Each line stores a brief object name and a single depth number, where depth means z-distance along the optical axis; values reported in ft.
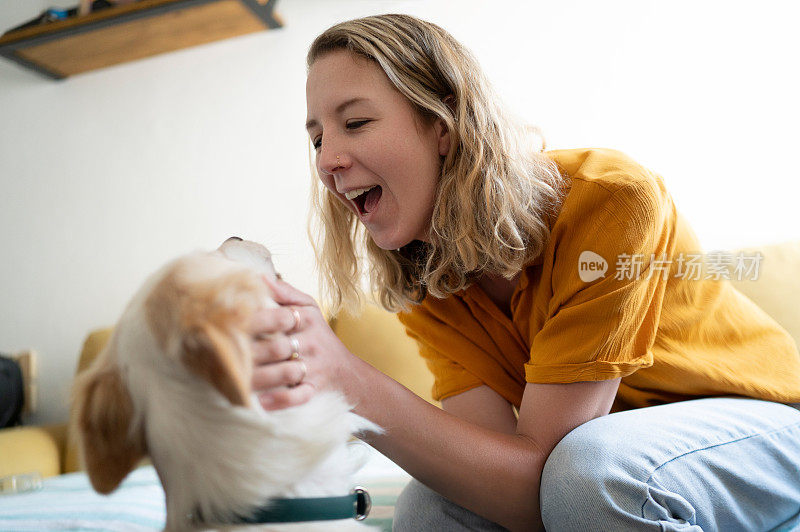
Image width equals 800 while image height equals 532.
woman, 2.78
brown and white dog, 1.95
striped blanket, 4.07
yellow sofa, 5.72
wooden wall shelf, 7.78
